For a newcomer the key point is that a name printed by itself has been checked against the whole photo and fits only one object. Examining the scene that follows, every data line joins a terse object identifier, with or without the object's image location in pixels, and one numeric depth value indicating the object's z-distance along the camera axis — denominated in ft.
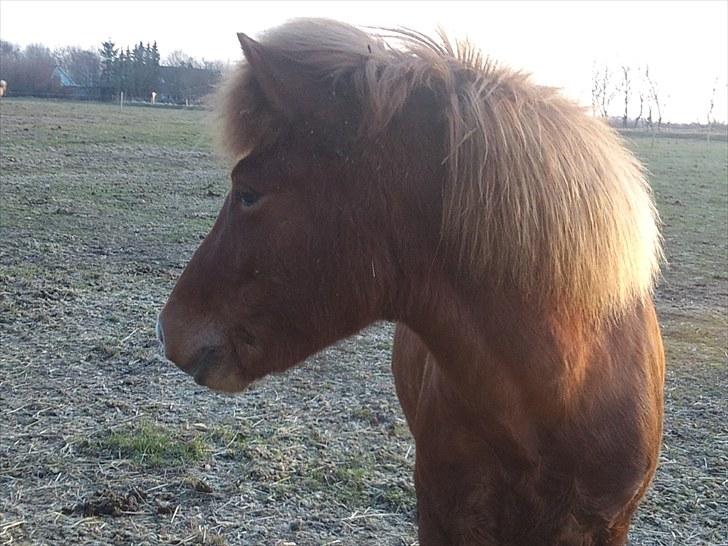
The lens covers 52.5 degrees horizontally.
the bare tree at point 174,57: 173.23
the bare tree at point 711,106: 185.92
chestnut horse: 5.07
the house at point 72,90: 163.02
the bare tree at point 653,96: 170.19
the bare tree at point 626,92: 156.17
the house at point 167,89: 135.31
